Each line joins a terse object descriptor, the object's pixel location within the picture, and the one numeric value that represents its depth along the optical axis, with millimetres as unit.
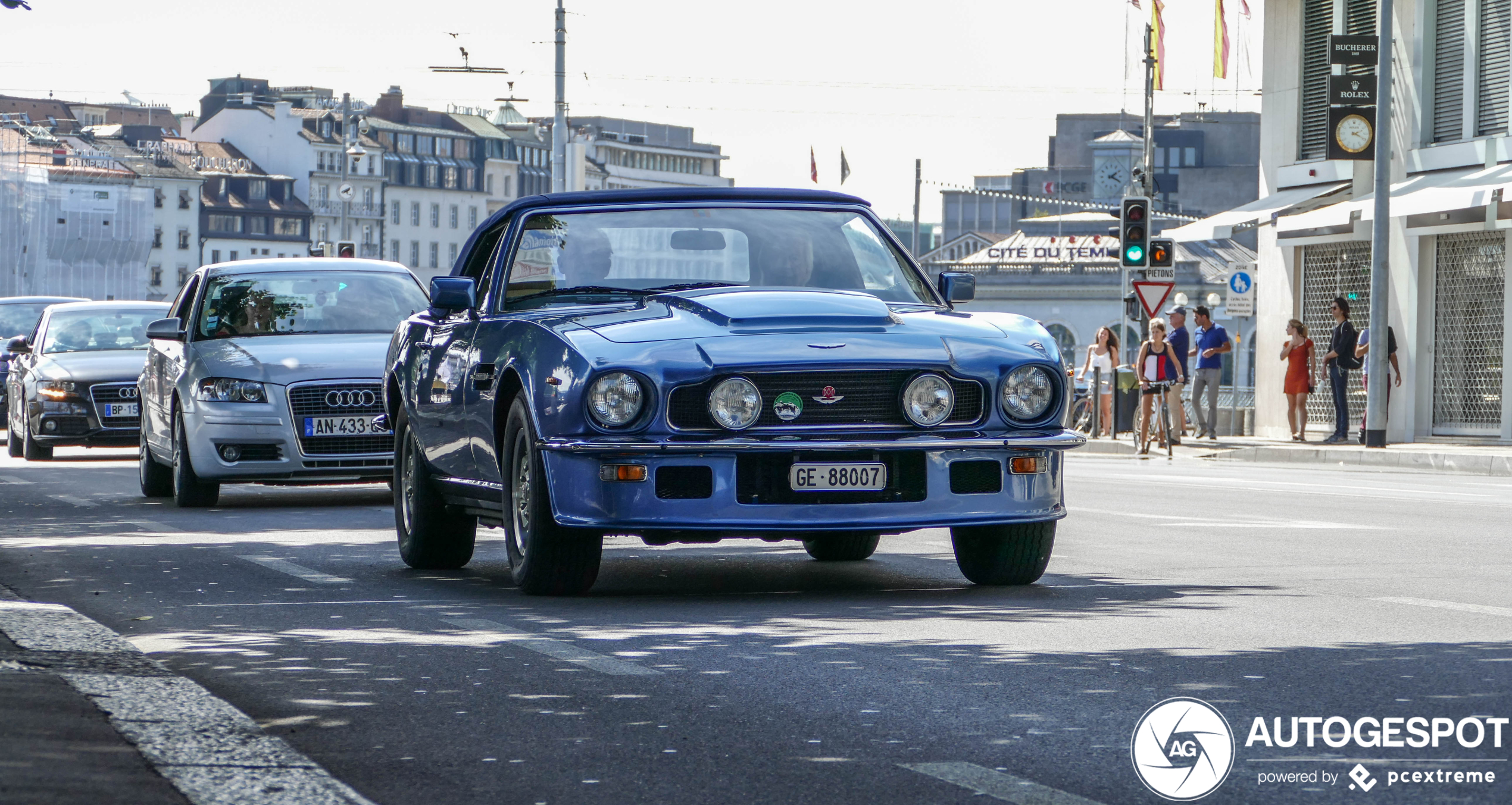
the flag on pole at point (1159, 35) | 55219
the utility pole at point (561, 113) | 46594
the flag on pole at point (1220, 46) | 52062
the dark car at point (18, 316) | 34062
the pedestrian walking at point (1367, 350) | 31000
